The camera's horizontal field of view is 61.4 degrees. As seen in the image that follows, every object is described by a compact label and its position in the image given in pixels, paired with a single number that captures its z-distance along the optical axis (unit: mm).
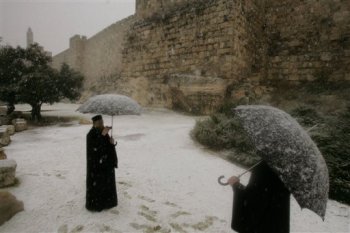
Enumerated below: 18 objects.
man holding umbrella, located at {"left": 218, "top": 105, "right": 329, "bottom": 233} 1980
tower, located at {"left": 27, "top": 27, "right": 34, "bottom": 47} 59656
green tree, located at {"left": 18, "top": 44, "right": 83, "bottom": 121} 10898
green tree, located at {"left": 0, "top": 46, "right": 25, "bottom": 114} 11391
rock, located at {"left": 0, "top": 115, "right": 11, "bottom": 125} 10594
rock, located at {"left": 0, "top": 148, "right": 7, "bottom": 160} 5409
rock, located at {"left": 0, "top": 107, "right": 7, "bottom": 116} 12073
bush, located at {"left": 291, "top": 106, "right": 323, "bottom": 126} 6664
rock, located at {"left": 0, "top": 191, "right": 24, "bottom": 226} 3469
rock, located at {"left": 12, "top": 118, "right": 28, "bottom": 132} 9273
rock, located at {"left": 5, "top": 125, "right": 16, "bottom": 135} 8469
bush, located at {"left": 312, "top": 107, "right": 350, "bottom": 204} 4699
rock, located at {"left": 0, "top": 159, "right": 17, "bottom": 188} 4355
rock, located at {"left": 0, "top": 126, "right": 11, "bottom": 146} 7062
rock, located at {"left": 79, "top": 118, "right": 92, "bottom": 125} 10398
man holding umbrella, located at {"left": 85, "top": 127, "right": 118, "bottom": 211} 3709
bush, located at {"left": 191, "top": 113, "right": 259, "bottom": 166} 6054
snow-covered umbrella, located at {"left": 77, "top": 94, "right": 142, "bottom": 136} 3918
